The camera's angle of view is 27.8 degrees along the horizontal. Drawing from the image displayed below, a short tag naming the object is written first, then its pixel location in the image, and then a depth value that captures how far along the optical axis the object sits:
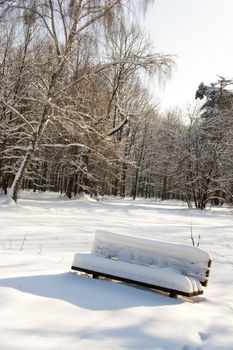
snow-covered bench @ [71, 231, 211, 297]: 5.87
